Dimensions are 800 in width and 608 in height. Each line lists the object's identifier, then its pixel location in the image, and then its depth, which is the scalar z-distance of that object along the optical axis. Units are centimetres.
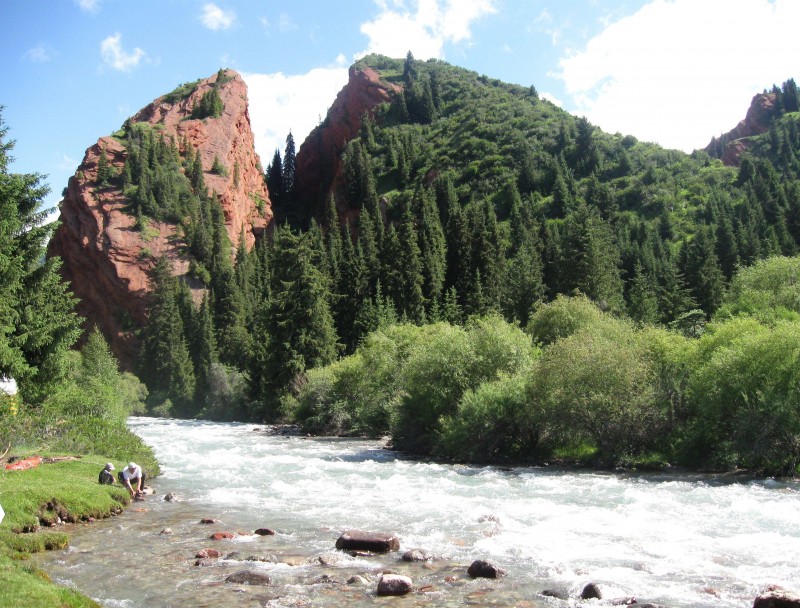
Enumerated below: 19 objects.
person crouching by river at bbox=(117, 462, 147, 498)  2433
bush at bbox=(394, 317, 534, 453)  3884
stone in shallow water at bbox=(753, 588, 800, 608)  1145
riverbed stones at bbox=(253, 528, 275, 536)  1914
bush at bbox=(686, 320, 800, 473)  2800
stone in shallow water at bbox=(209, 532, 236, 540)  1859
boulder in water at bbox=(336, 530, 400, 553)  1722
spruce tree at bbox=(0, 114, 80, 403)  2858
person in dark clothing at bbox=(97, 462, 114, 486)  2386
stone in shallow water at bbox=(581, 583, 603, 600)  1337
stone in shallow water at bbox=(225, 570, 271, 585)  1451
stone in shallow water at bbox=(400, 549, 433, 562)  1632
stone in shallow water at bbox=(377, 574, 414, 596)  1373
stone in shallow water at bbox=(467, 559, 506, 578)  1490
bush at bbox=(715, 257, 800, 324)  4094
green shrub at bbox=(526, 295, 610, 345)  5188
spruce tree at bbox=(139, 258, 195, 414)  9800
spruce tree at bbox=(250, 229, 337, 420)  6925
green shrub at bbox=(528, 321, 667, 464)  3184
